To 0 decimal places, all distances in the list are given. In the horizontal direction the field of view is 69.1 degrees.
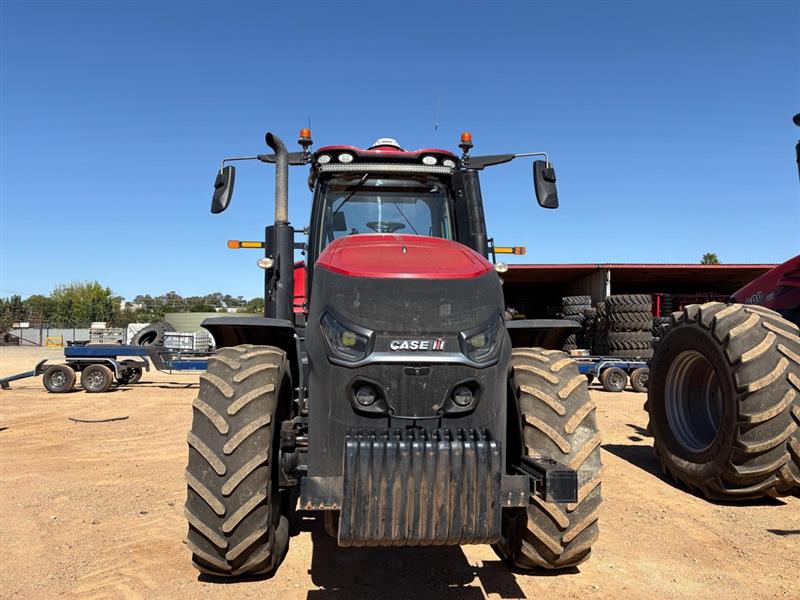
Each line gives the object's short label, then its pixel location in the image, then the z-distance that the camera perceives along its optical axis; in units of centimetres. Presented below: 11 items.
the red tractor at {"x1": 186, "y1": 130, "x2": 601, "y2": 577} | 265
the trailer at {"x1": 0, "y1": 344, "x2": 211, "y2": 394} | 1363
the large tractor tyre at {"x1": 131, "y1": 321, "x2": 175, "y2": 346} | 1588
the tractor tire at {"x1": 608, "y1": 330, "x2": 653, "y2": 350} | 1515
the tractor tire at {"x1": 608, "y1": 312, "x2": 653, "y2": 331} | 1529
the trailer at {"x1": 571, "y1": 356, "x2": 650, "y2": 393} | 1395
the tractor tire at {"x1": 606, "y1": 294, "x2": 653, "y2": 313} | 1531
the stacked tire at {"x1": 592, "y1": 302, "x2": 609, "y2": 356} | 1650
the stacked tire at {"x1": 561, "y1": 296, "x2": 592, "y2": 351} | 1916
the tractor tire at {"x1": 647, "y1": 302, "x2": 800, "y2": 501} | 452
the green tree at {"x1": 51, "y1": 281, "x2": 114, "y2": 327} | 6241
